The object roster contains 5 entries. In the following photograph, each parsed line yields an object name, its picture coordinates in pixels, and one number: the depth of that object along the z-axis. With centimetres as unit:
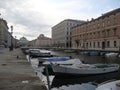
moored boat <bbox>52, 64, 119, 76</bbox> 938
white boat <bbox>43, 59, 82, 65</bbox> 1159
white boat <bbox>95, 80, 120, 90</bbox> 377
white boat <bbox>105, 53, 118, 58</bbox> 2249
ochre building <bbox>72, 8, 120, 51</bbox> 2975
